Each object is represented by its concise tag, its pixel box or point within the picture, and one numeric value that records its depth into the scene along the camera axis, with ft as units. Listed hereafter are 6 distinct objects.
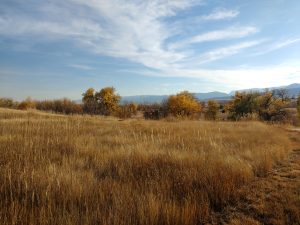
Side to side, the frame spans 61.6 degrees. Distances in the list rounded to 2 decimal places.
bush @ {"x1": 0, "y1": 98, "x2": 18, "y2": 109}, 191.42
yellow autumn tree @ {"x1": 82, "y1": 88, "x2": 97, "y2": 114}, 164.58
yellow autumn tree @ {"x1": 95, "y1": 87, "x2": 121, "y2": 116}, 201.98
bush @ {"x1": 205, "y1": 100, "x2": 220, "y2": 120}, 198.15
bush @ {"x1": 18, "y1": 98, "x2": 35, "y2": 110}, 193.49
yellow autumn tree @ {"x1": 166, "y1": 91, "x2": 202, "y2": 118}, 167.43
